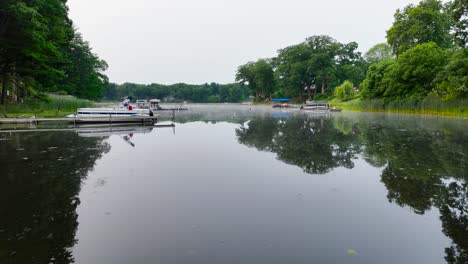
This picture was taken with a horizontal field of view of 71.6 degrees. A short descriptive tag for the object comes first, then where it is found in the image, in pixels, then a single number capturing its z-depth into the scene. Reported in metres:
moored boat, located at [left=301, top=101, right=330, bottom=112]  63.12
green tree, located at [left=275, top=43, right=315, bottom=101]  102.76
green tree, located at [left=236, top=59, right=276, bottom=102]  126.44
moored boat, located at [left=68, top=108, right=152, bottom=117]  27.80
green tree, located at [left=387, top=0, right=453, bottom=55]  54.88
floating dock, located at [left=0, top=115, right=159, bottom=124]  25.60
